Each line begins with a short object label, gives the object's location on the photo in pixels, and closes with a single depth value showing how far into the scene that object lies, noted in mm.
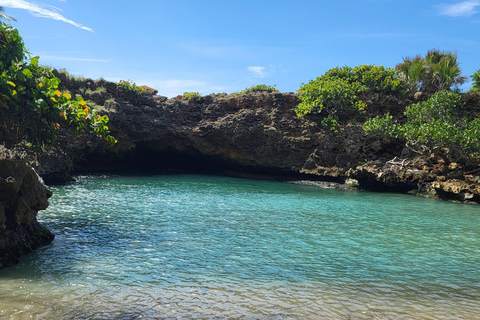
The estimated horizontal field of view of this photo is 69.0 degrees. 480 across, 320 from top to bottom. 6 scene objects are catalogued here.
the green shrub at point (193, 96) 36438
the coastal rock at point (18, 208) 7407
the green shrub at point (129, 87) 33406
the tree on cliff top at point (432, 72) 28881
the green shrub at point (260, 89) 36500
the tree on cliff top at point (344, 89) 29594
